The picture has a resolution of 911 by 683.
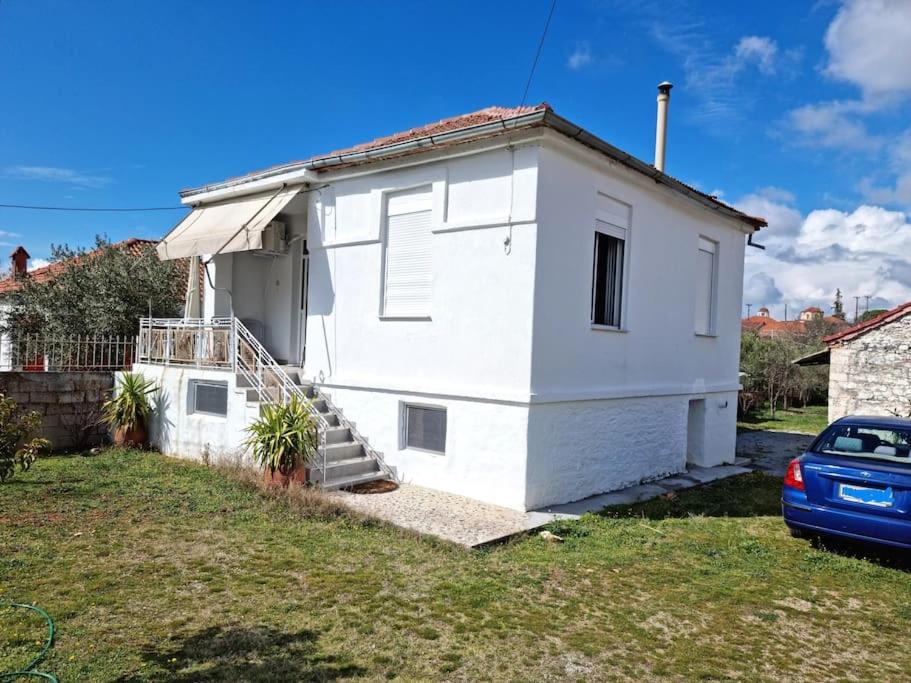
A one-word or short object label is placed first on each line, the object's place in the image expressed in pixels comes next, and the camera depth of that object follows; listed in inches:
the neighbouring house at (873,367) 651.5
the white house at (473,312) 365.7
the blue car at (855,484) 269.3
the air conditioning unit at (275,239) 514.9
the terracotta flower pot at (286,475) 372.2
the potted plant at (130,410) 518.6
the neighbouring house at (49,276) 661.9
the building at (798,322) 1722.4
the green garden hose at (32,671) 161.5
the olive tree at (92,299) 641.0
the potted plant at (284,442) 372.2
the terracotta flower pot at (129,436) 521.3
